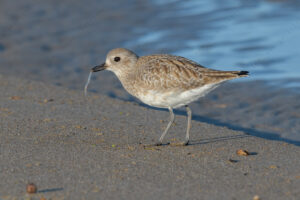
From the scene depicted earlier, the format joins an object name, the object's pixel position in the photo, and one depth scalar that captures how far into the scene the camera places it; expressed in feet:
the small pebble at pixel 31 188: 30.68
